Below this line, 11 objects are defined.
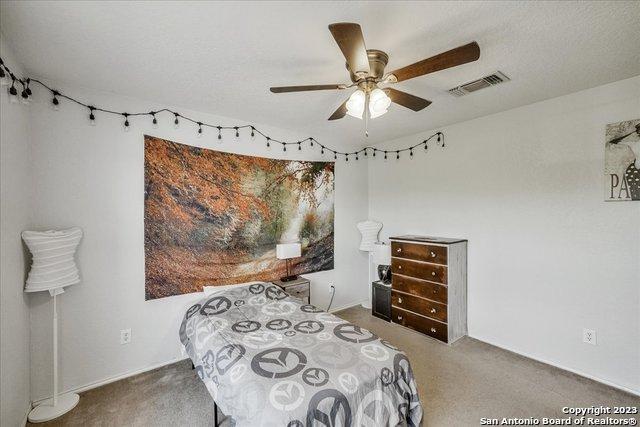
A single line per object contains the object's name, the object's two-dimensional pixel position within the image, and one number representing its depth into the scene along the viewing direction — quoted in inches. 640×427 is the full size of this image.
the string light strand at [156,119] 70.1
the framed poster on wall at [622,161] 86.0
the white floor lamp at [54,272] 74.6
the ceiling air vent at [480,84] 83.5
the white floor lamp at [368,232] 165.6
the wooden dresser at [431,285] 118.7
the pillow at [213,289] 108.0
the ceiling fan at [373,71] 50.8
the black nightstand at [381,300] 143.3
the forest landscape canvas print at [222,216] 102.7
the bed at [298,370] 56.2
